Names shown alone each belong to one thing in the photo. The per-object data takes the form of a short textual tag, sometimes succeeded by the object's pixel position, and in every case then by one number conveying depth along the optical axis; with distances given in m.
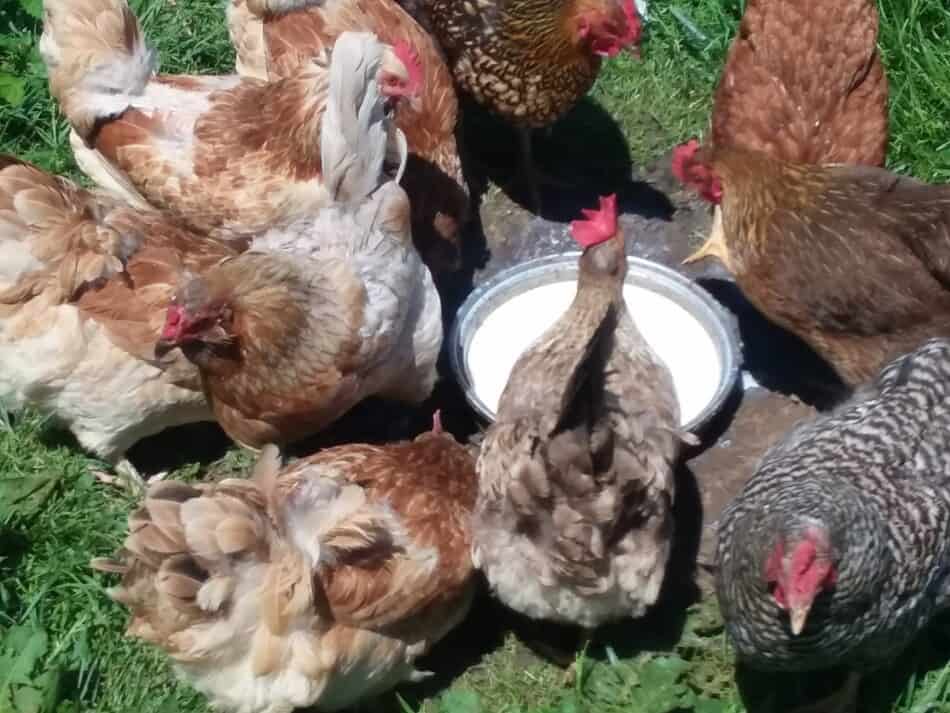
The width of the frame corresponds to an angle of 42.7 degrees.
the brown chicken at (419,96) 3.85
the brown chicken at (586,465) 2.73
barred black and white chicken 2.59
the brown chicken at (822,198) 3.34
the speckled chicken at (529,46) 3.84
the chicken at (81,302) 3.31
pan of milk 3.79
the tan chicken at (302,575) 2.65
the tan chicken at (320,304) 3.23
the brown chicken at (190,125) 3.56
